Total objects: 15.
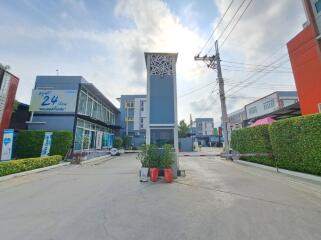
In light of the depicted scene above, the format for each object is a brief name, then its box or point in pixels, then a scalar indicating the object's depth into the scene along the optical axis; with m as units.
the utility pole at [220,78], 16.54
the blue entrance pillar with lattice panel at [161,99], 9.76
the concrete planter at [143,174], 8.22
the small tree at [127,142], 31.00
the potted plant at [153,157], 8.66
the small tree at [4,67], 12.41
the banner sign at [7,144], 11.72
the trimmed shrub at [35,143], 15.43
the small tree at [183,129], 40.09
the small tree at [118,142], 28.53
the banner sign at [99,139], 23.45
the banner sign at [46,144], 14.74
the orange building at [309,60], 10.58
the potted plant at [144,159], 8.38
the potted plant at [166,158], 8.57
